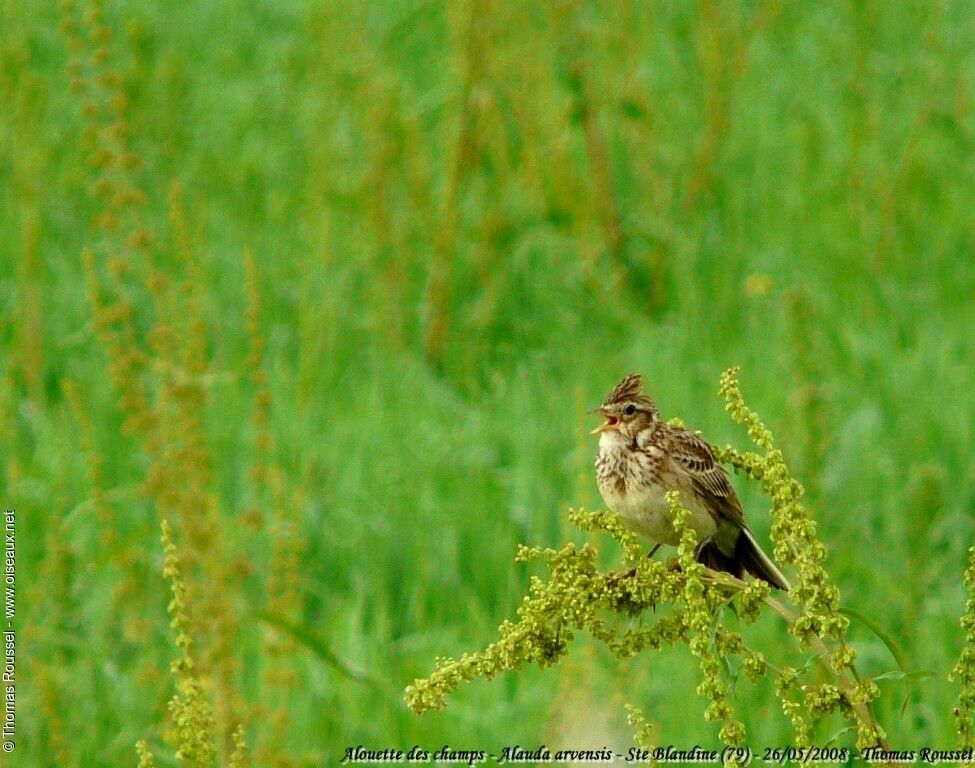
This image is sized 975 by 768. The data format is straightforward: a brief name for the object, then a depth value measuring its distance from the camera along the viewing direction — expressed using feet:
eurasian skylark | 28.32
